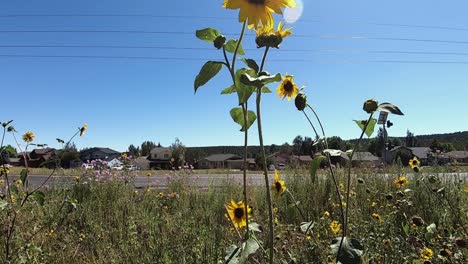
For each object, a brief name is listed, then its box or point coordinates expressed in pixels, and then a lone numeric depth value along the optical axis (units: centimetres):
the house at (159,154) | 7644
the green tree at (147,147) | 8710
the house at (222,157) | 8147
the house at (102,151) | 7019
